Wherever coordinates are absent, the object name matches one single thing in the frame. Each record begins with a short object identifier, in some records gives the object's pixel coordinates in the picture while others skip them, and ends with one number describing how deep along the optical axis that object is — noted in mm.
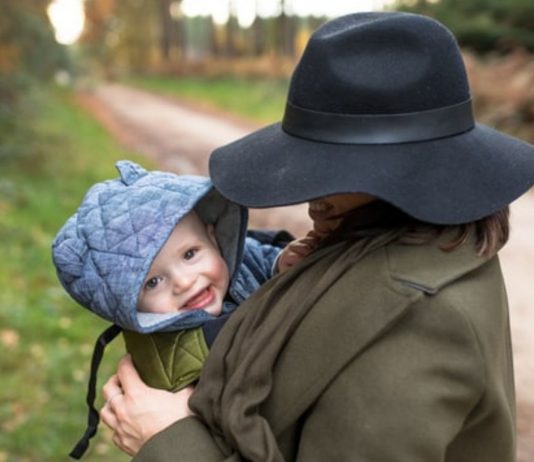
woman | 1389
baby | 1753
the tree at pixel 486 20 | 14945
